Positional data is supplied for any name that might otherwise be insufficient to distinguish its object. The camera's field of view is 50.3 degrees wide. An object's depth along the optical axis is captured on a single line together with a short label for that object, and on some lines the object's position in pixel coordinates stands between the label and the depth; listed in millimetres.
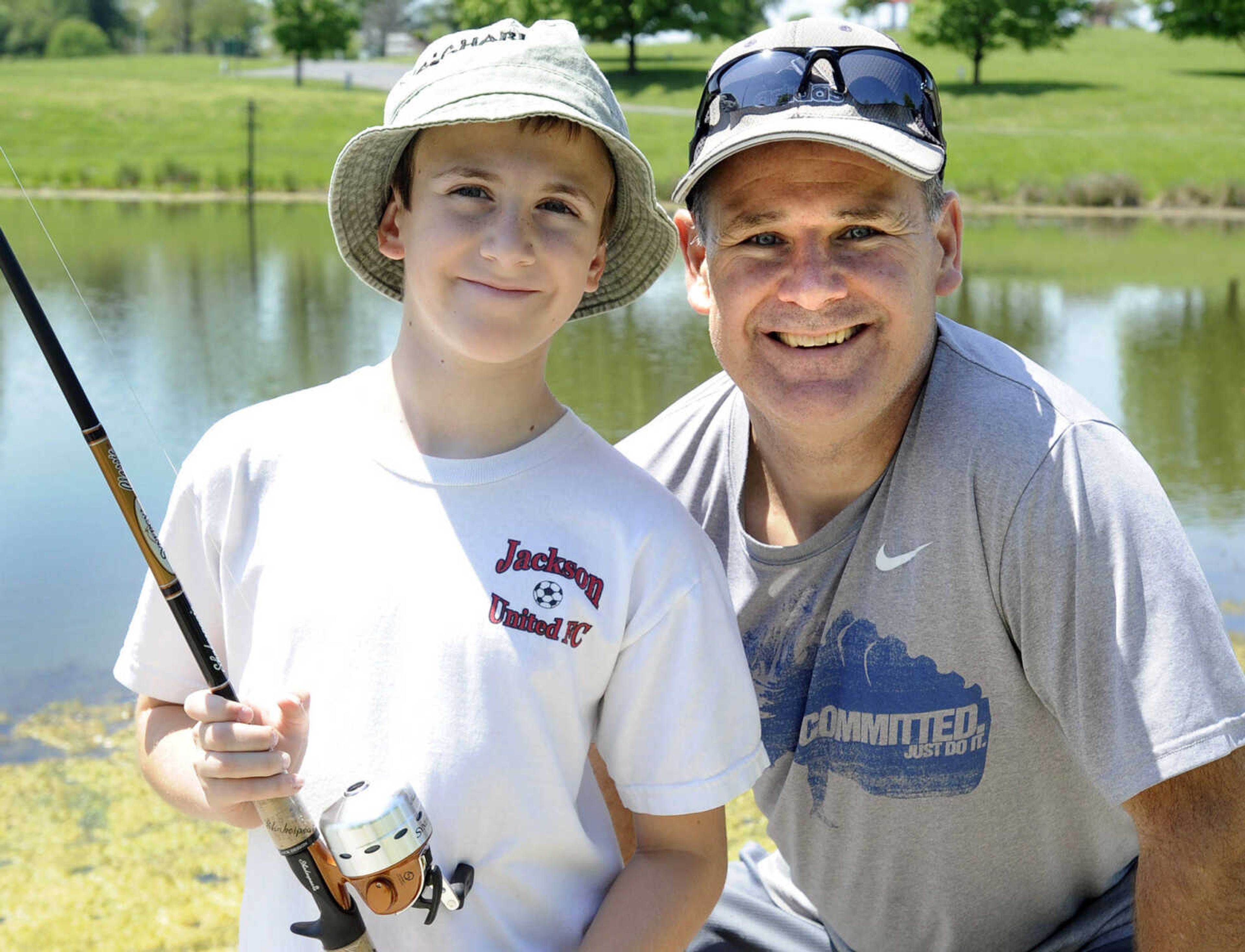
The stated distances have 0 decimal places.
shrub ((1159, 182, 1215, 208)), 25531
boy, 1767
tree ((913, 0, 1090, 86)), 46188
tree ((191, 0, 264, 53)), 69312
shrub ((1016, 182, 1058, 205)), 26531
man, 1888
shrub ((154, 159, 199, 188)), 26344
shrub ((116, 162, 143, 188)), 26234
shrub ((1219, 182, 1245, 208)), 25031
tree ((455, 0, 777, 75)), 47438
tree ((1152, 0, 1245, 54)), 48188
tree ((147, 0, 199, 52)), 72312
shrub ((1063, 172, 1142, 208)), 26391
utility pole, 25828
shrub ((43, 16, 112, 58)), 57531
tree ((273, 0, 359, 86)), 48969
